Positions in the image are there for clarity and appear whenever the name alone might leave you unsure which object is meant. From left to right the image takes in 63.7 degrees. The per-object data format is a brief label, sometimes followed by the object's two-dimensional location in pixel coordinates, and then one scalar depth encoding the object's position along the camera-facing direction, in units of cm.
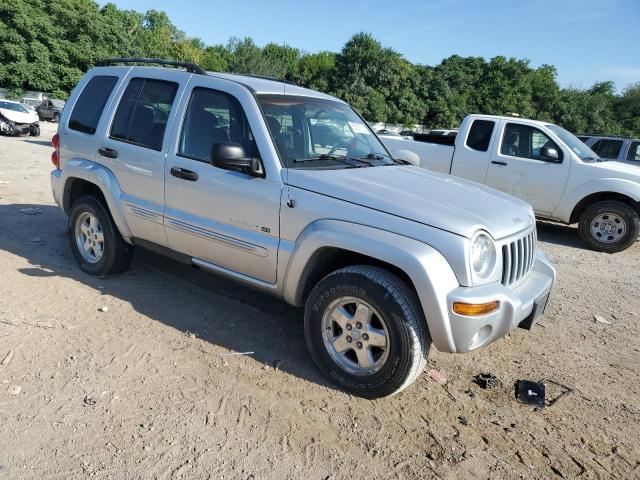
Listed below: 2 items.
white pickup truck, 774
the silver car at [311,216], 304
